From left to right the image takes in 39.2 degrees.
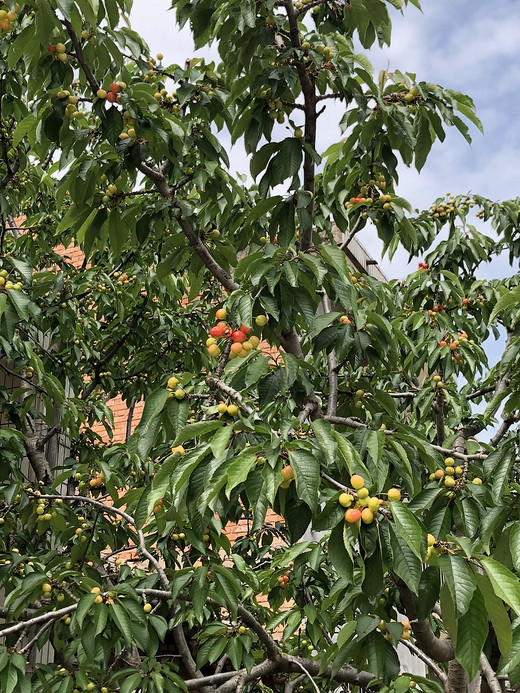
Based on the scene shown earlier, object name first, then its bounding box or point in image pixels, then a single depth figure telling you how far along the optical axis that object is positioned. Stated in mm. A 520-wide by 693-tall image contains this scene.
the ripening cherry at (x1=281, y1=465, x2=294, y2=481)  1556
